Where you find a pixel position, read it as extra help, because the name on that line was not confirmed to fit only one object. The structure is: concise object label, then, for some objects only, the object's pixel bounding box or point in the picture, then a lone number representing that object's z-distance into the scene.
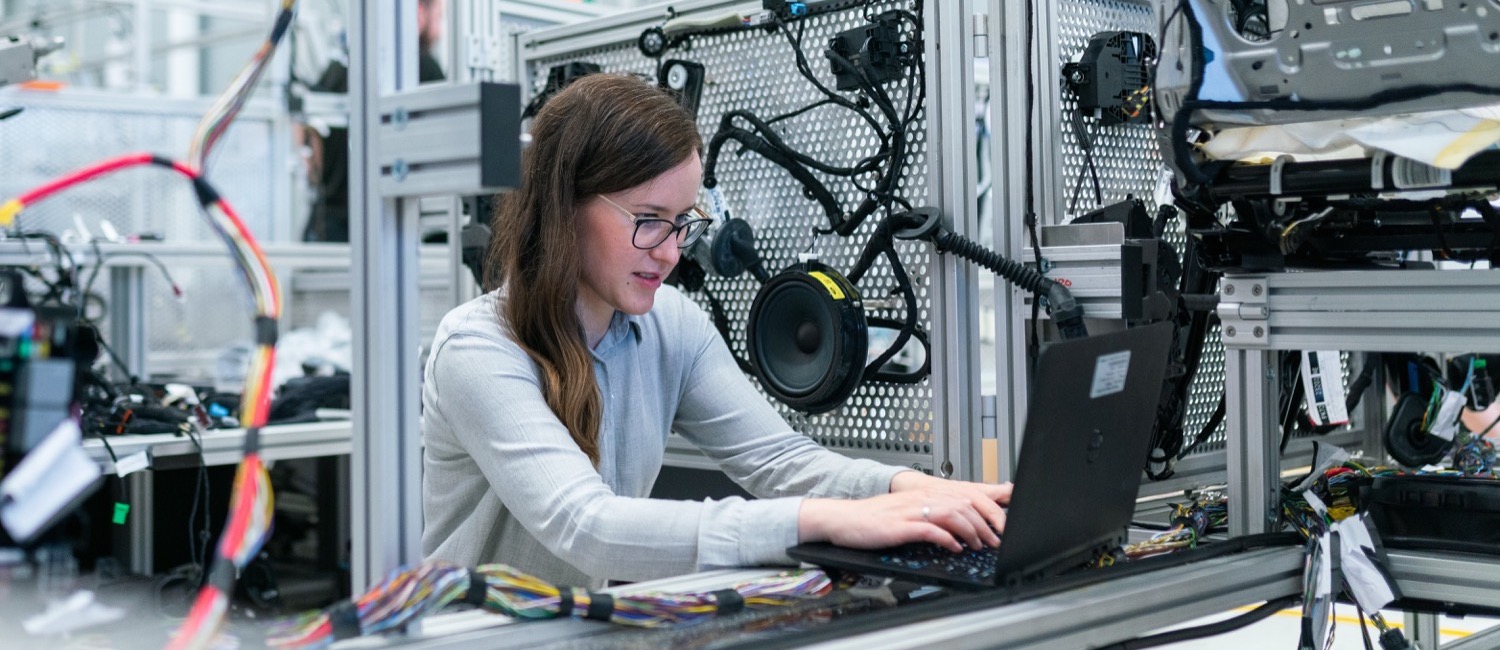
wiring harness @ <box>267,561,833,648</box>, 0.81
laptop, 0.95
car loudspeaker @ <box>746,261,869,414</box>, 1.58
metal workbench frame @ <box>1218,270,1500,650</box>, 1.20
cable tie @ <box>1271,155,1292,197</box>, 1.22
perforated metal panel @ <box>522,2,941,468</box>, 1.61
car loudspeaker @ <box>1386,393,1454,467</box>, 1.71
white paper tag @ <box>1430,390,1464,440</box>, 1.64
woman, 1.08
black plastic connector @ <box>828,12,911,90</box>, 1.59
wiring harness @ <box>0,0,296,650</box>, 0.72
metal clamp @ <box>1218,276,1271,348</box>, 1.30
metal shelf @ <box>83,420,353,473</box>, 2.28
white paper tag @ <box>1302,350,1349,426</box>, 1.42
